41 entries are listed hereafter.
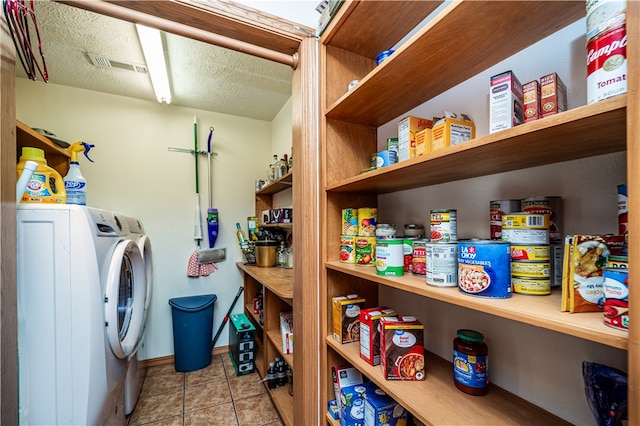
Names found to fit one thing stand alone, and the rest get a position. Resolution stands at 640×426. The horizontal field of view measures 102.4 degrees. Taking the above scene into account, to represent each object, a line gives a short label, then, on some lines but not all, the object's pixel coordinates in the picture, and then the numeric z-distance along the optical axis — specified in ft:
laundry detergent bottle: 3.30
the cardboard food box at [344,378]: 3.26
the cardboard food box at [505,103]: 1.81
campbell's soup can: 1.25
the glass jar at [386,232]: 2.97
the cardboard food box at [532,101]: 1.76
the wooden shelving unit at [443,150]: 1.35
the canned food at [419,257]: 2.55
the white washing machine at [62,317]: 3.07
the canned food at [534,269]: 1.78
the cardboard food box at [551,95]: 1.71
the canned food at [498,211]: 2.19
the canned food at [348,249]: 3.36
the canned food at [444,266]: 2.12
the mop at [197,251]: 8.16
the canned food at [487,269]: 1.75
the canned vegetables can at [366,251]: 3.20
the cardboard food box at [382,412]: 2.82
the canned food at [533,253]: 1.76
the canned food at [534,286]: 1.78
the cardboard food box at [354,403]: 3.01
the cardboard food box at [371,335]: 2.81
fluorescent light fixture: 4.87
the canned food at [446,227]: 2.29
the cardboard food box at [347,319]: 3.31
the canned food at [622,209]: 1.49
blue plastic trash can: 7.34
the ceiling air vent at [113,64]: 5.92
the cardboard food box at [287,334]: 5.53
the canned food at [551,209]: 1.96
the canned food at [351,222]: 3.46
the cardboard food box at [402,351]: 2.56
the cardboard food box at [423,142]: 2.40
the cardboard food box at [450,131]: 2.25
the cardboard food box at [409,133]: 2.62
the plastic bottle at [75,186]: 4.21
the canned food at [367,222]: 3.31
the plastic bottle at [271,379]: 6.19
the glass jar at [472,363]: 2.27
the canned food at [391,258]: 2.60
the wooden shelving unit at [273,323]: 5.22
